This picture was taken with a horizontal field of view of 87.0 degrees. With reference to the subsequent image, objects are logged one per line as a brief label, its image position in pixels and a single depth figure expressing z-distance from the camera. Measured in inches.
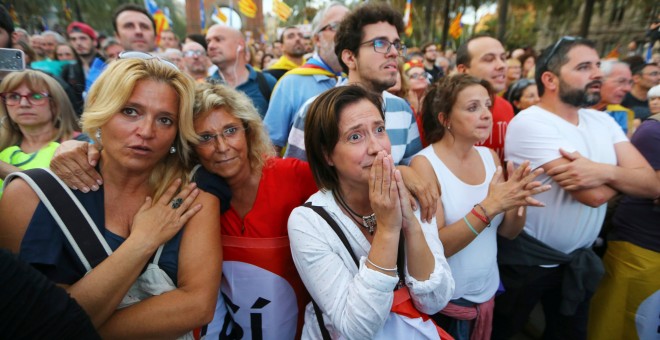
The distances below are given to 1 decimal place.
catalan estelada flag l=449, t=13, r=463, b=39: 472.2
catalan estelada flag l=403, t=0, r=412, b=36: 371.5
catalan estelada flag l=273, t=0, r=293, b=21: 358.4
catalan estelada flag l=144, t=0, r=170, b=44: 315.6
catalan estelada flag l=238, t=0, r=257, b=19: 398.6
